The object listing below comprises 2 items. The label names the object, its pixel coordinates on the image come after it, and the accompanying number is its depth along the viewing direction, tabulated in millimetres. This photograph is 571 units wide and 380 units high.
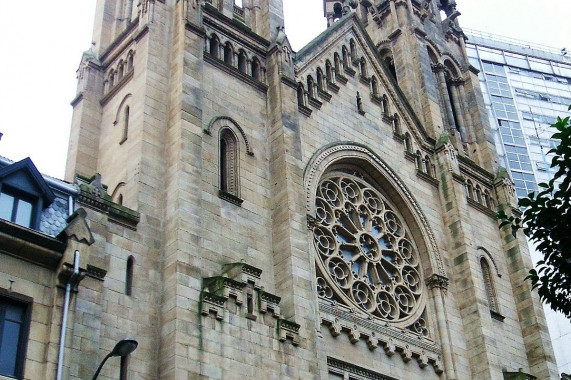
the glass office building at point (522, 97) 73125
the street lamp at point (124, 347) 17469
